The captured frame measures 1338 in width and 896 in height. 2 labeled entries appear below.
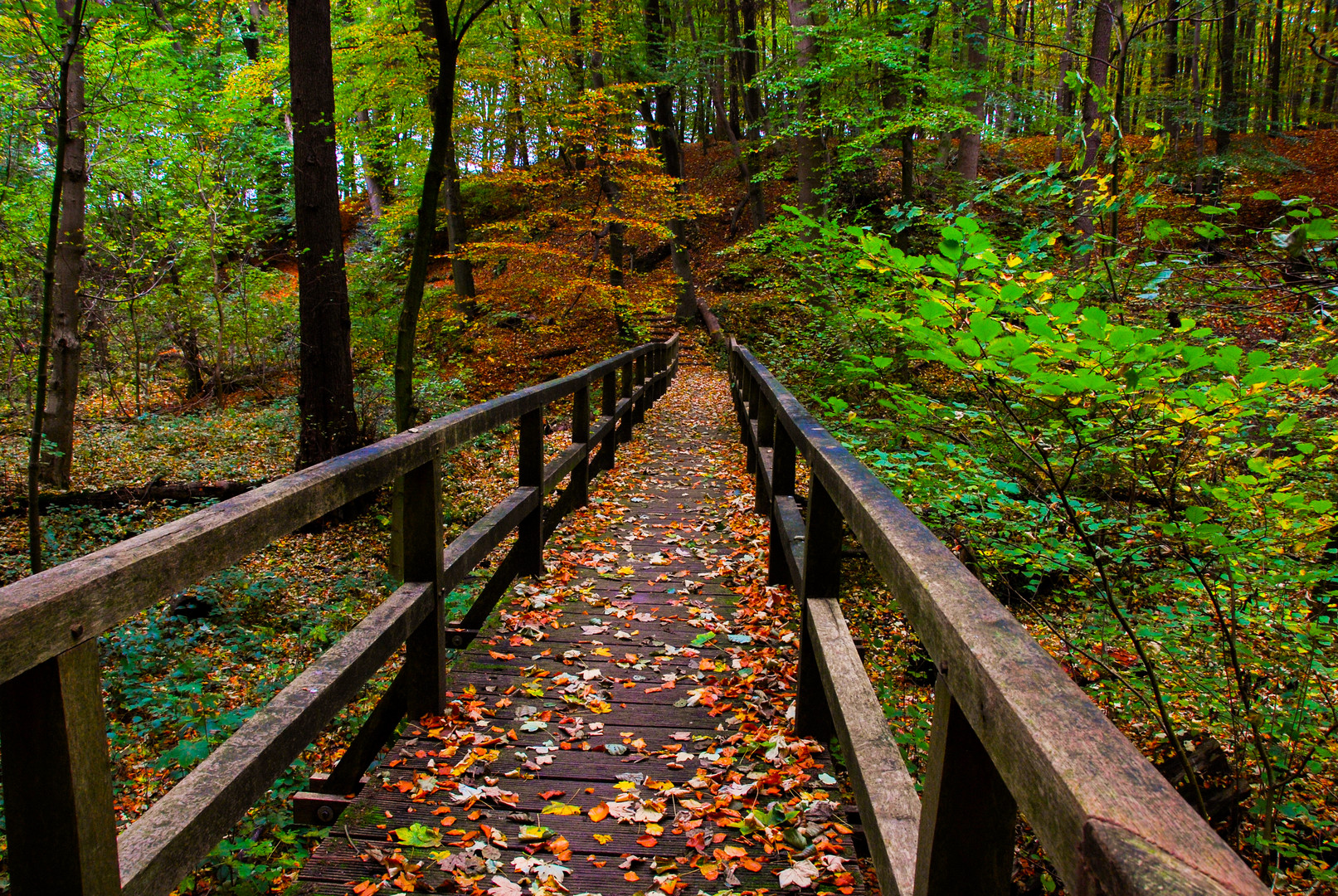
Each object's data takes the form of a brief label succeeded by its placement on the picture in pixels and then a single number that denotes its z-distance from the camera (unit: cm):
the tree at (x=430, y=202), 610
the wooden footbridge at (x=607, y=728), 99
